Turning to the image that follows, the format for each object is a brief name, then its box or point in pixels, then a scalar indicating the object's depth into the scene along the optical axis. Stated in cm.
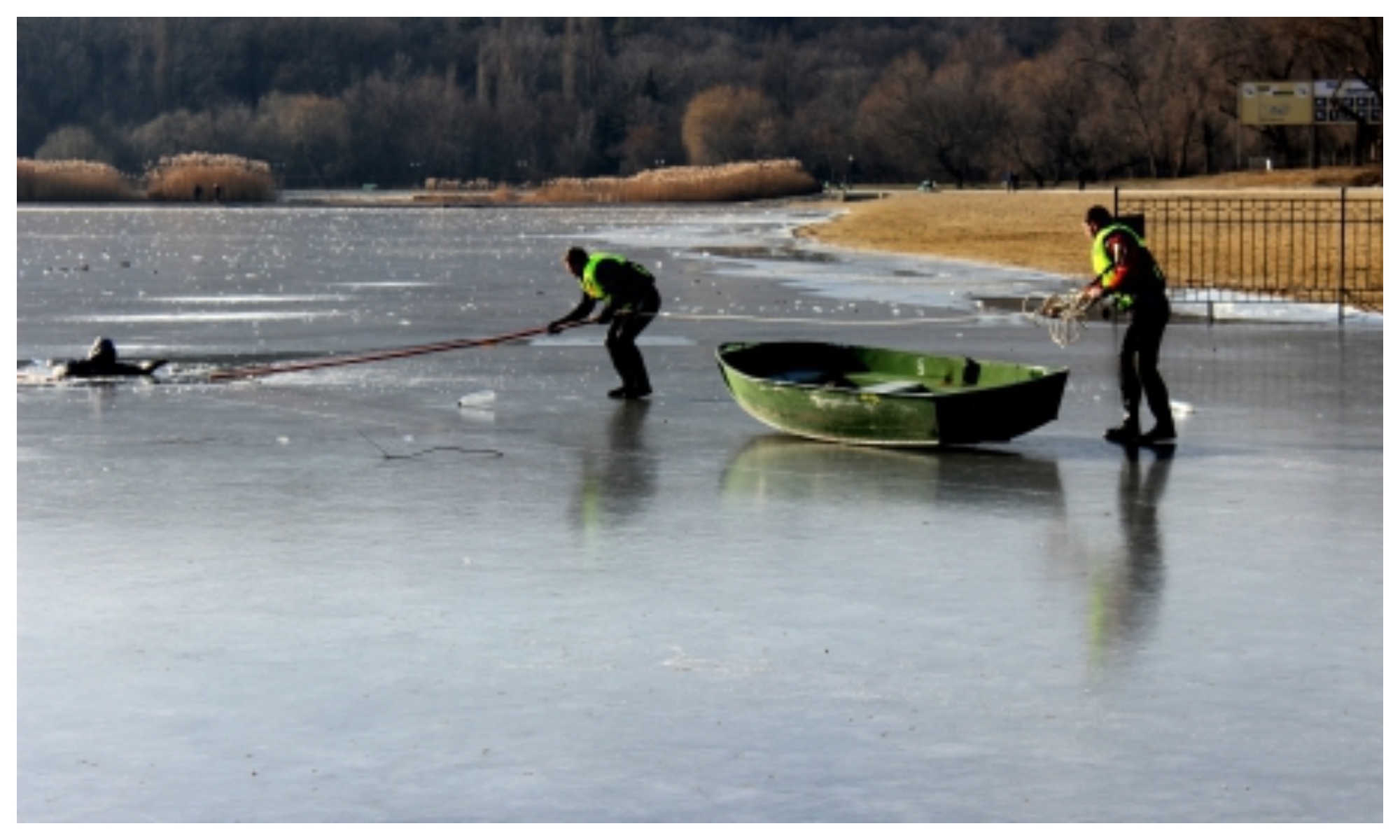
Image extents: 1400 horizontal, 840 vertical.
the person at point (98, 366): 2038
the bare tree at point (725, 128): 16625
